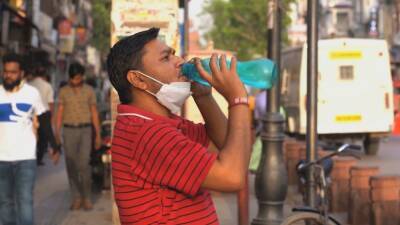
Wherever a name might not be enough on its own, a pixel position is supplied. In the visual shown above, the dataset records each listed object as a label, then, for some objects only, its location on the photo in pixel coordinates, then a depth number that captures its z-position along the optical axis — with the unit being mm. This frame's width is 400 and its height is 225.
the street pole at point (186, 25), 14403
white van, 18469
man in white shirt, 7012
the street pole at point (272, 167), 8164
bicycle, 6410
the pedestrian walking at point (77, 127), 10211
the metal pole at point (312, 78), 8031
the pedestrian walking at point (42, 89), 14258
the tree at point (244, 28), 49375
